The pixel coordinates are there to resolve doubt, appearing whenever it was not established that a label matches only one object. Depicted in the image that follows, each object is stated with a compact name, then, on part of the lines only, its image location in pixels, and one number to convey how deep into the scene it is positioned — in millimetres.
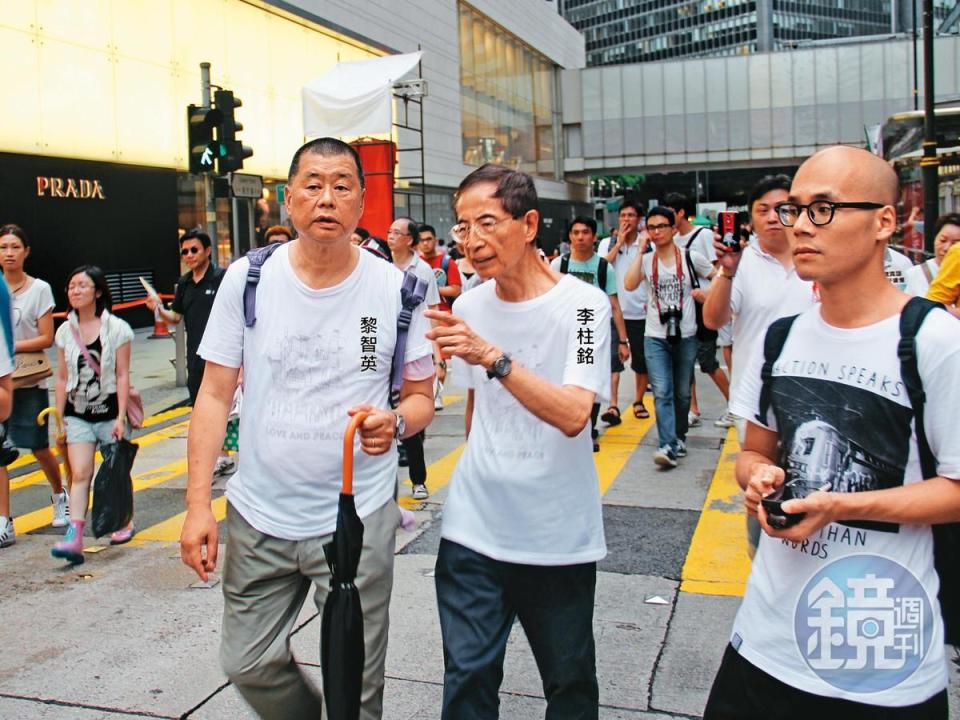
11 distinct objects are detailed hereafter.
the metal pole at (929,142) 12188
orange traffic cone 18438
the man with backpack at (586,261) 8078
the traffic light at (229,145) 11516
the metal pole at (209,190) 11852
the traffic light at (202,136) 11555
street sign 11641
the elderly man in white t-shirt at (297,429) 2816
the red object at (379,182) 15703
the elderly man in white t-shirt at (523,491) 2785
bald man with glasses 2006
